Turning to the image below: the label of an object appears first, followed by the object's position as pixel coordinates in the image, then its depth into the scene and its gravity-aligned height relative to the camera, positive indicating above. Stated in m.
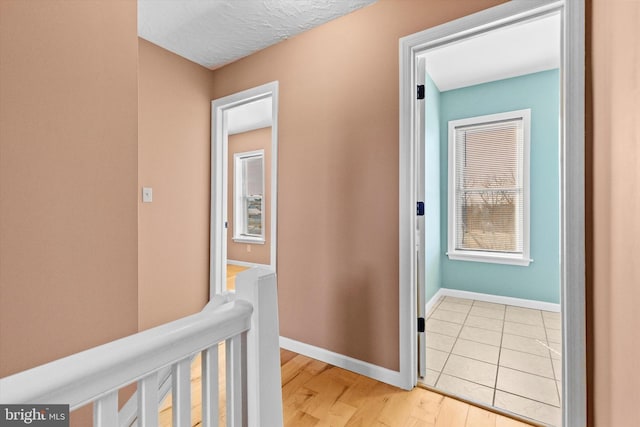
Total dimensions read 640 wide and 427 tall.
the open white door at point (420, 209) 1.87 +0.02
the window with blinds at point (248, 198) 5.58 +0.28
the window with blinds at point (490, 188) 3.37 +0.28
